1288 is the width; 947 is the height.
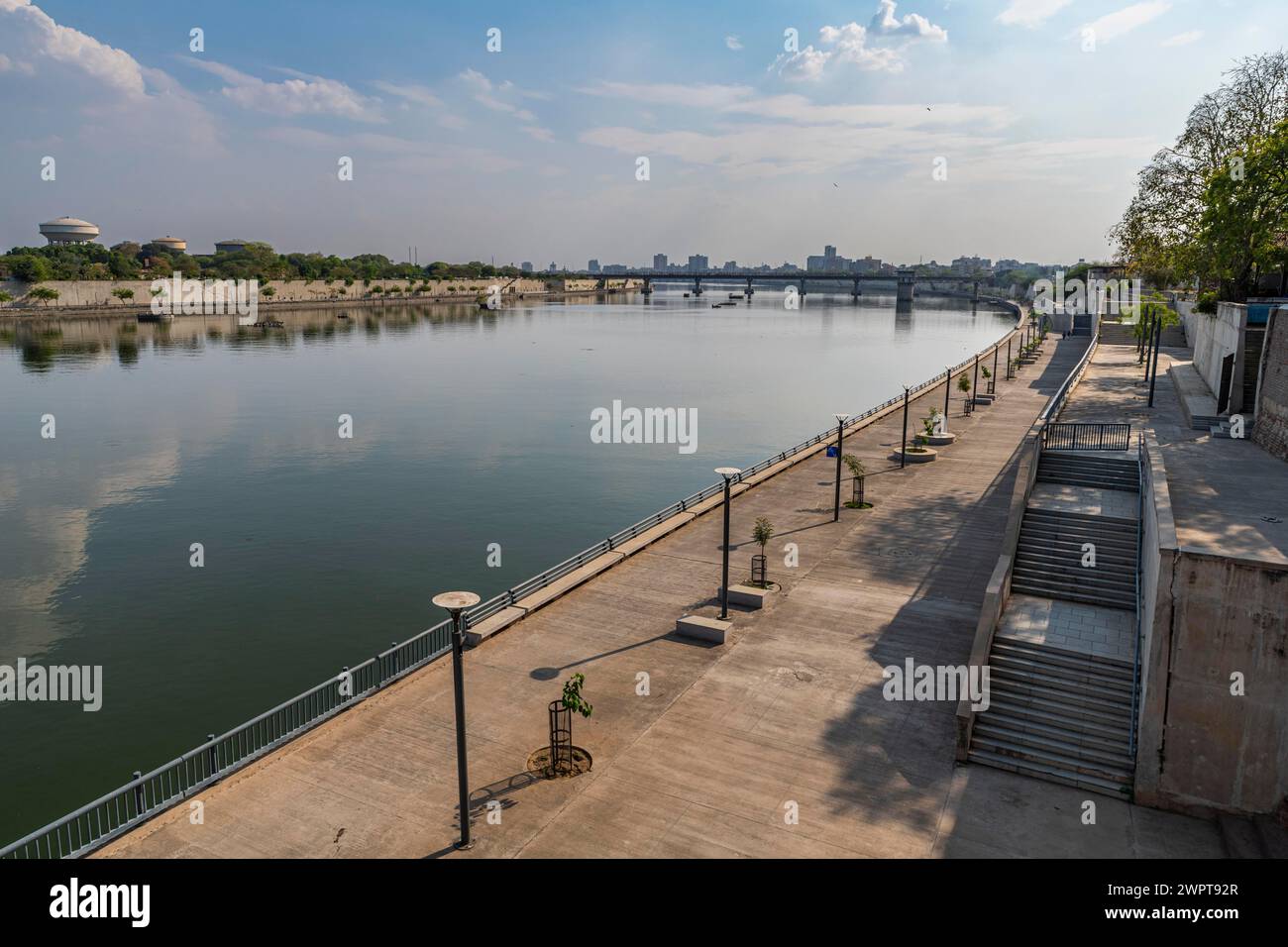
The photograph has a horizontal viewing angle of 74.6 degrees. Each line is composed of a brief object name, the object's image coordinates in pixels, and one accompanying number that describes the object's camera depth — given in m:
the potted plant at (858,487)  29.83
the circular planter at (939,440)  40.78
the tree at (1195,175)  40.84
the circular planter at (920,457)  37.47
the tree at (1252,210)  30.52
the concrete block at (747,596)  20.67
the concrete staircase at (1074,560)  18.89
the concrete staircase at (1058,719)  13.88
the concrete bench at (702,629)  18.72
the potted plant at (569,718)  13.75
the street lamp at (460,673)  10.91
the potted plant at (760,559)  22.10
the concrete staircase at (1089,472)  23.67
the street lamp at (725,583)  19.36
